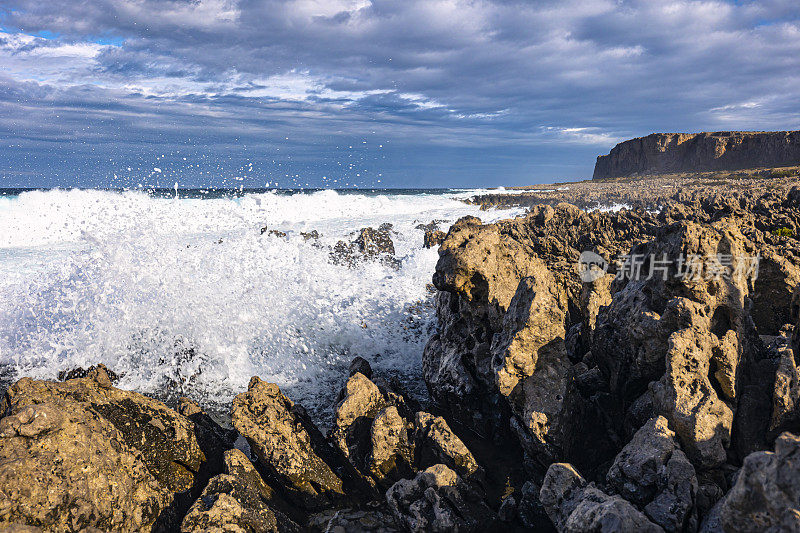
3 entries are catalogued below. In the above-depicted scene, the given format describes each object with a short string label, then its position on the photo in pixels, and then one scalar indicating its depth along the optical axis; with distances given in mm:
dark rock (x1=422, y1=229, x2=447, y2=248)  13103
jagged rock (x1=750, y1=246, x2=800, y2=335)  5863
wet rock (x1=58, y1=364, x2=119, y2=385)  7183
